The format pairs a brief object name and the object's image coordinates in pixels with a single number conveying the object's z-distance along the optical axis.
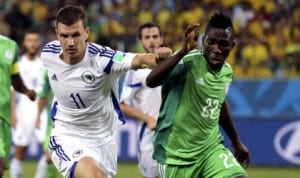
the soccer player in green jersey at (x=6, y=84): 19.37
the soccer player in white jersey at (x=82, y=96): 17.03
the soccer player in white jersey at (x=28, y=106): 30.34
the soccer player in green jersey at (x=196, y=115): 17.28
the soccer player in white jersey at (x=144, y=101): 23.08
